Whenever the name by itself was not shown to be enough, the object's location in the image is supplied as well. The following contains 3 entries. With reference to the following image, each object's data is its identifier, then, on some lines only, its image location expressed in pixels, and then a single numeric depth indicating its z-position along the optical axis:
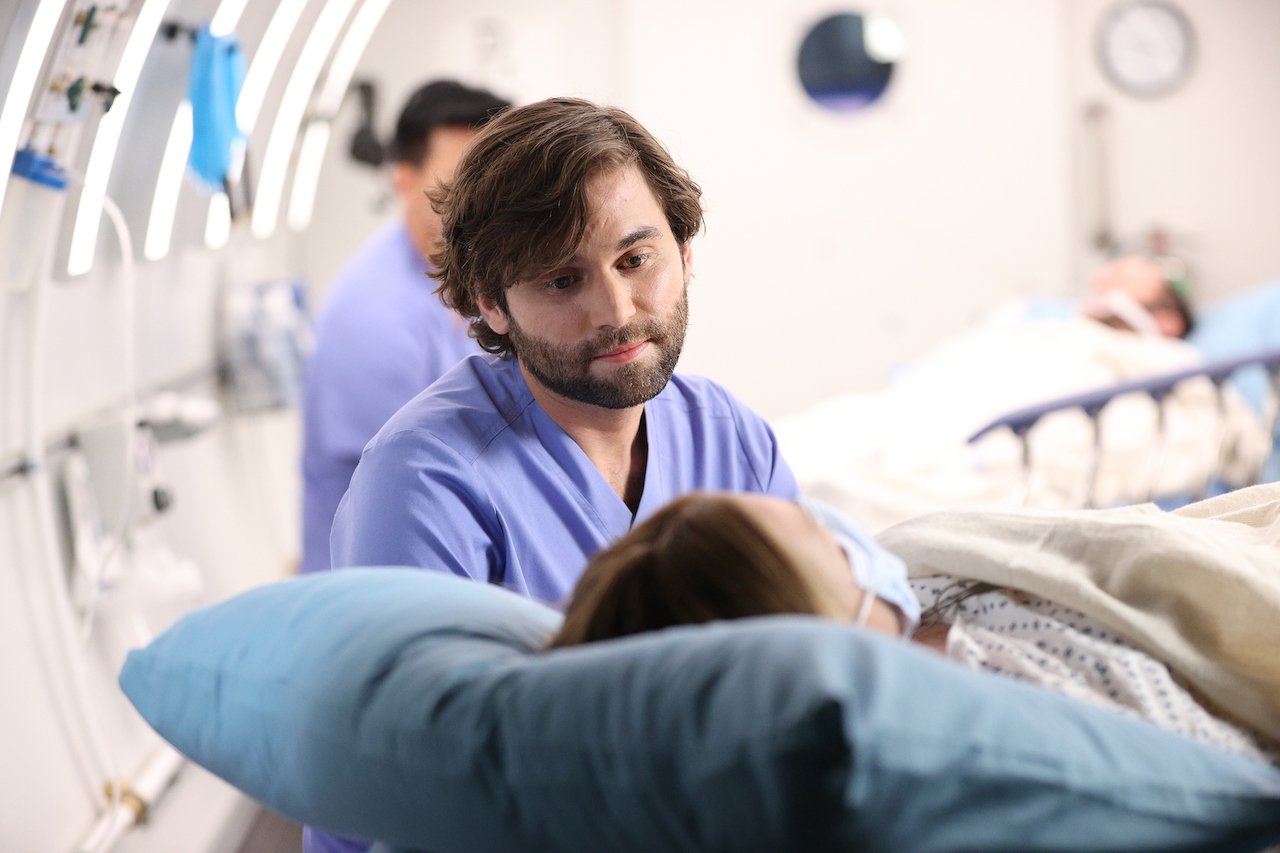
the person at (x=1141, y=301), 3.96
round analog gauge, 5.00
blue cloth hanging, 2.62
